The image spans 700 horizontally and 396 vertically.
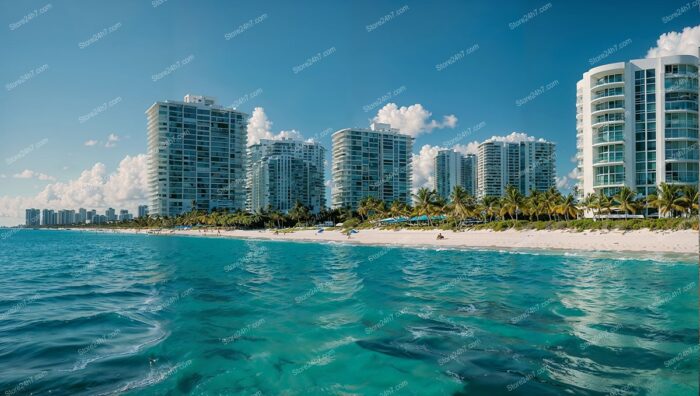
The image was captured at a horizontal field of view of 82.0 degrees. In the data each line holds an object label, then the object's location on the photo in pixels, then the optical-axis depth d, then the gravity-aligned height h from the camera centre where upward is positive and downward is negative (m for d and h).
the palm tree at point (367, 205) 114.21 -1.14
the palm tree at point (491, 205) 83.42 -1.04
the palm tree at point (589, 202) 66.97 -0.47
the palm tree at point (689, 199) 55.31 -0.05
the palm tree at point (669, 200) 56.93 -0.18
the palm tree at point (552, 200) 72.75 -0.07
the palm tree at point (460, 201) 81.75 -0.13
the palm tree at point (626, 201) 62.64 -0.30
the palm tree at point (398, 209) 99.88 -2.21
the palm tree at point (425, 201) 90.38 -0.10
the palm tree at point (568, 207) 71.00 -1.32
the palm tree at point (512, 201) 77.38 -0.21
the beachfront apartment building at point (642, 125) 70.31 +13.47
